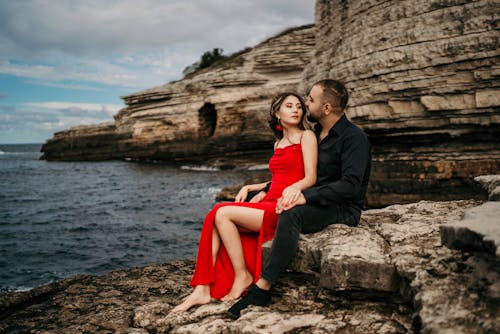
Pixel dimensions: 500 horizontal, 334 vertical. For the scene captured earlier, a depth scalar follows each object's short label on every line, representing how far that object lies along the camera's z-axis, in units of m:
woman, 3.24
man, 2.92
